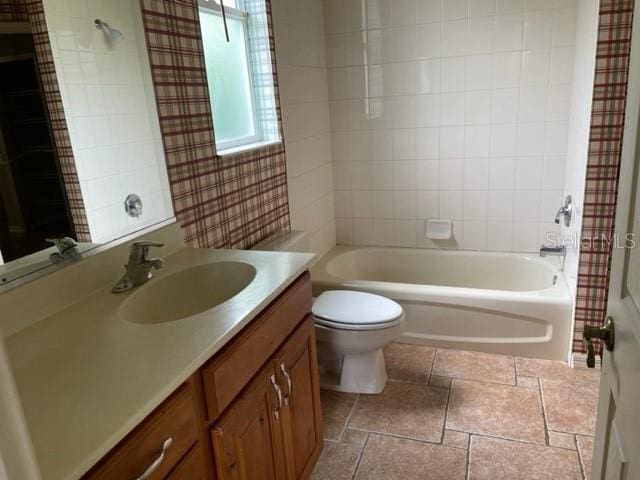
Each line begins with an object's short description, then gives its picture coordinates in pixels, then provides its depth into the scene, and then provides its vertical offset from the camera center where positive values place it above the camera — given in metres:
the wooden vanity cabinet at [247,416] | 0.94 -0.72
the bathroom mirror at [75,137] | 1.28 -0.04
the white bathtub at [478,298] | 2.57 -1.16
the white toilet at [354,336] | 2.19 -1.03
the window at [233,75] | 2.21 +0.16
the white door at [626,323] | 0.80 -0.41
